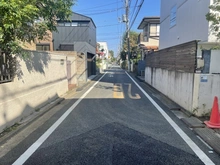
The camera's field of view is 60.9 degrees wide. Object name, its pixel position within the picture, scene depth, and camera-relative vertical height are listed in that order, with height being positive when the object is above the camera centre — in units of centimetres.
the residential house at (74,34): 2083 +337
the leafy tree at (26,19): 340 +96
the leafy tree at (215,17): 571 +145
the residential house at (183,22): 759 +219
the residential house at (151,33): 2669 +445
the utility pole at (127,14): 2674 +749
